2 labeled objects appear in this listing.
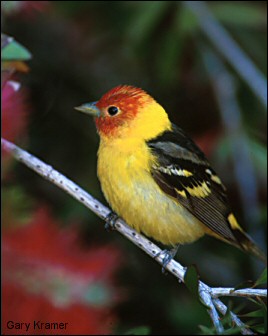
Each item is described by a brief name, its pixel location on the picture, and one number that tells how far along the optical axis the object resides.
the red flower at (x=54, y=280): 2.61
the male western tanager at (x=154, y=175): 2.73
